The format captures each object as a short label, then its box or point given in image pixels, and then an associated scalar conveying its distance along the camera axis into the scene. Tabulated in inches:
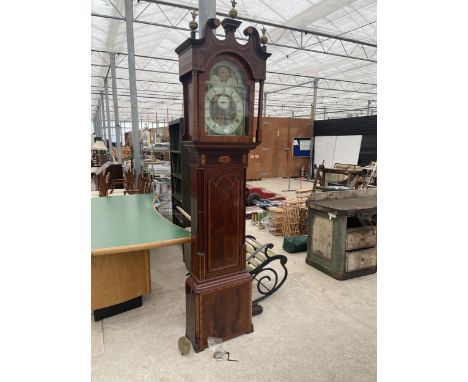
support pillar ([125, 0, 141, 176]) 232.1
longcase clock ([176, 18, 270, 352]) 75.8
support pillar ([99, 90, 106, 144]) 671.2
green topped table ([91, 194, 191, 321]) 90.9
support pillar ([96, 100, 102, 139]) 902.2
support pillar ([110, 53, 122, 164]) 355.3
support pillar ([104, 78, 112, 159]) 492.2
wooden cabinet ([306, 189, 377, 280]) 130.2
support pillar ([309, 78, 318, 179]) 479.2
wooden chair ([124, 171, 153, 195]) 199.7
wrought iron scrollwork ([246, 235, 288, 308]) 115.3
